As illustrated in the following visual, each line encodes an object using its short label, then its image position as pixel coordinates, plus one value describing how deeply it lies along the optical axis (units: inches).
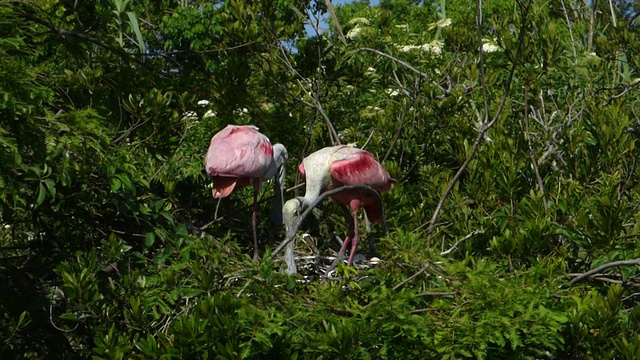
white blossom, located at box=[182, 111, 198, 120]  482.0
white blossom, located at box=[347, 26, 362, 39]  638.5
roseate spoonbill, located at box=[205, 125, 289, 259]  421.1
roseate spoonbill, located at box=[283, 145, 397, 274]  435.8
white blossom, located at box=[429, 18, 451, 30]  680.7
